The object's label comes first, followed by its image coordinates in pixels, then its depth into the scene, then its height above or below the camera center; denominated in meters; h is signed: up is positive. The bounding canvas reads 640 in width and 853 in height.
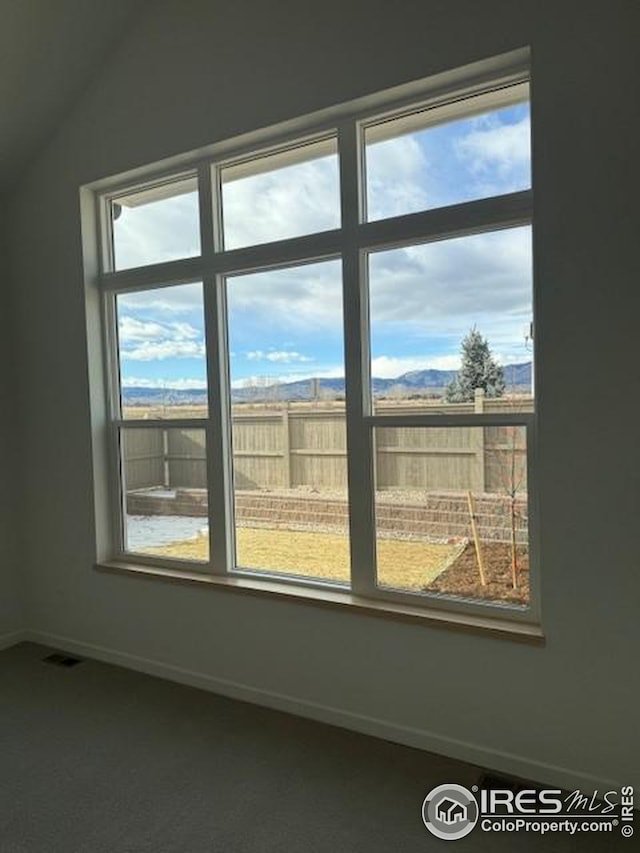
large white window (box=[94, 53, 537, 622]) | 2.27 +0.24
